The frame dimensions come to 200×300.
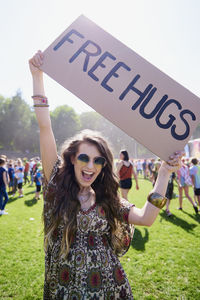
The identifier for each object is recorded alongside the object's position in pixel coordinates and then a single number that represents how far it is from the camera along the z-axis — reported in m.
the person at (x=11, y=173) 11.31
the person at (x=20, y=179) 9.48
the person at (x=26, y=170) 14.31
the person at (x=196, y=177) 6.59
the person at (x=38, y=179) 8.53
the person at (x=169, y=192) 6.57
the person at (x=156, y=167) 7.19
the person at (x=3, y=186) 6.83
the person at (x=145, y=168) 19.73
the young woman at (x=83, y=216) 1.41
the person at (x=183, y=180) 7.21
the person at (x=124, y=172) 6.04
